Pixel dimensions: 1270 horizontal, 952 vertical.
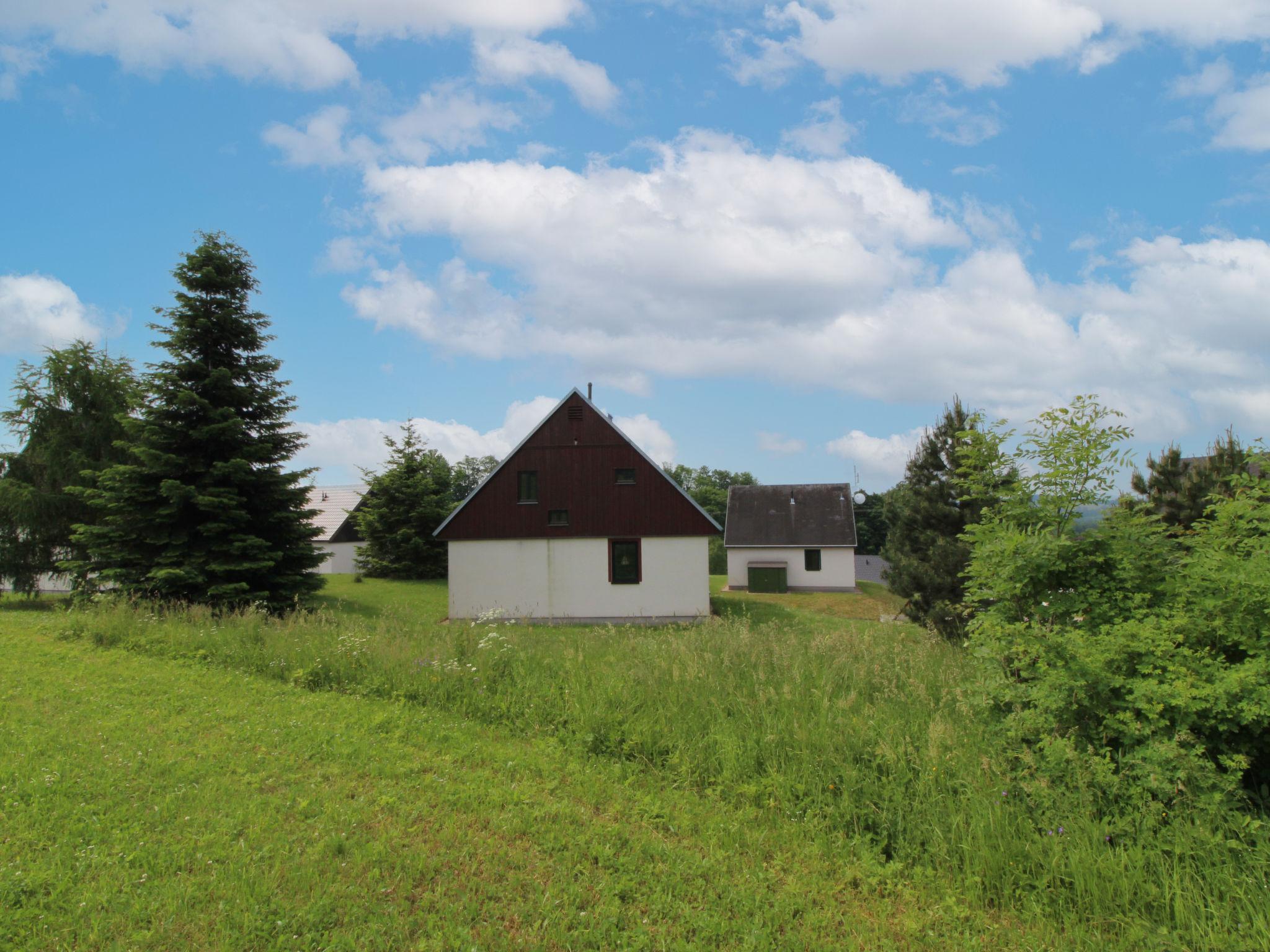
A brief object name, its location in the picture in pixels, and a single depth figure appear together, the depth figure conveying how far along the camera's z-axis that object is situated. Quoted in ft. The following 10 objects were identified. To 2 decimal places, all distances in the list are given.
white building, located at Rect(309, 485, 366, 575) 153.28
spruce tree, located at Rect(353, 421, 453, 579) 123.75
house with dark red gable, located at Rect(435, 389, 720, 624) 80.94
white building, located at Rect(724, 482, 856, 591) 135.95
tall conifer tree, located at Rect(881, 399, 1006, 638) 61.36
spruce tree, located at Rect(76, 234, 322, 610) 56.95
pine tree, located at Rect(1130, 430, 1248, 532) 70.44
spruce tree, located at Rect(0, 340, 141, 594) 67.77
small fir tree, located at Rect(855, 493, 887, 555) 240.32
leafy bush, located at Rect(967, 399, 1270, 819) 14.60
